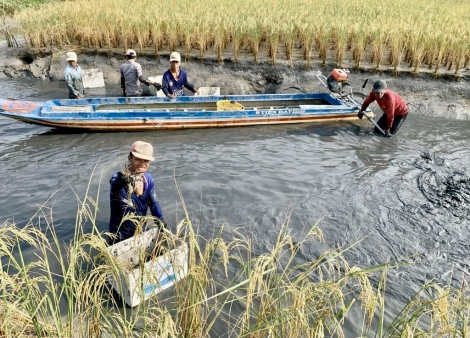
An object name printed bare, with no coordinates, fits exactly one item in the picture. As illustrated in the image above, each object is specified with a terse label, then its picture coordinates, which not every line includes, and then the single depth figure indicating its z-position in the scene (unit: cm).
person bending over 702
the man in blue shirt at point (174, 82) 809
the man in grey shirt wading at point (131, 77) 808
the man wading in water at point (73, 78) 776
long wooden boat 714
